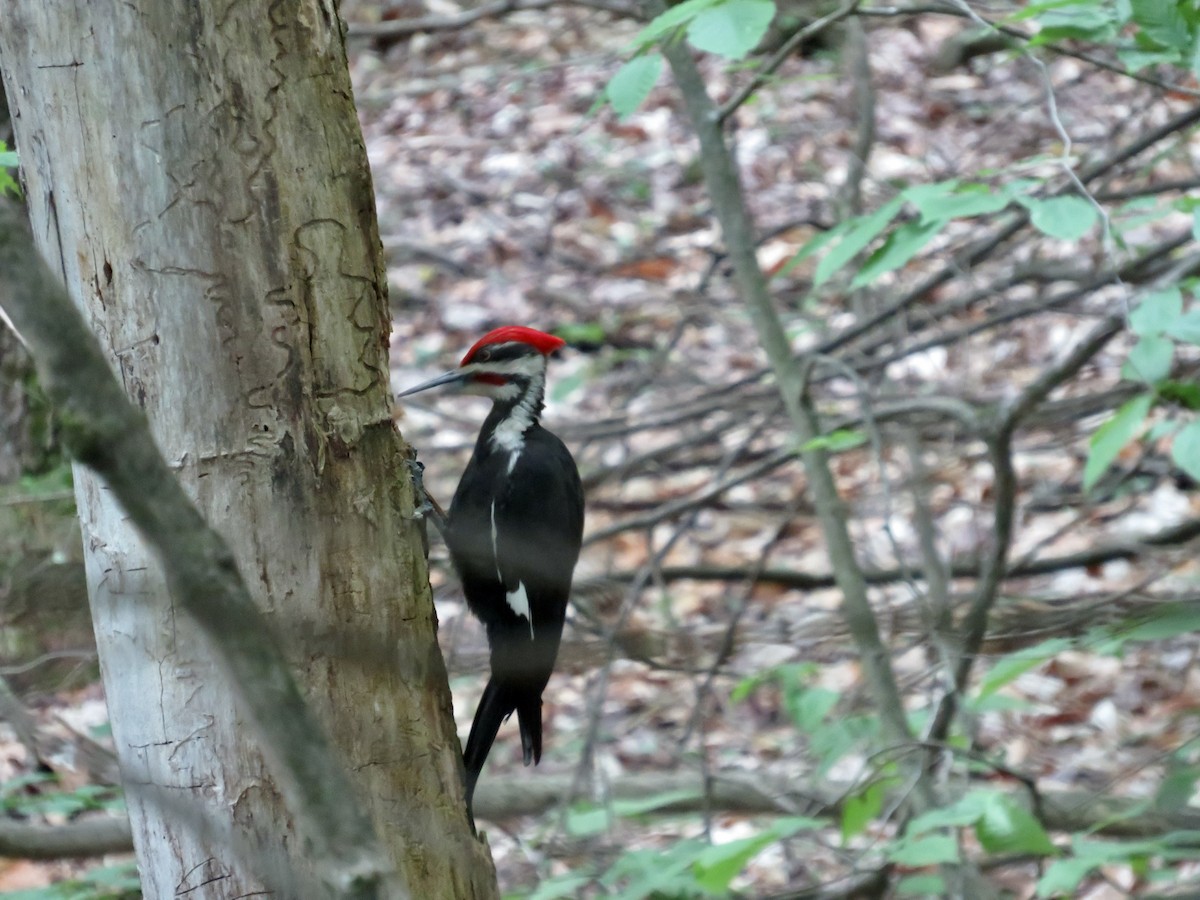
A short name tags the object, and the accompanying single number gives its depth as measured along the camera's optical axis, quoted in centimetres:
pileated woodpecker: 1503
